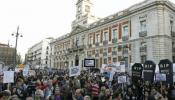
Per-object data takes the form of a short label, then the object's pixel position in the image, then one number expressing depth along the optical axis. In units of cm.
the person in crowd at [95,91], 473
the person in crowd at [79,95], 392
